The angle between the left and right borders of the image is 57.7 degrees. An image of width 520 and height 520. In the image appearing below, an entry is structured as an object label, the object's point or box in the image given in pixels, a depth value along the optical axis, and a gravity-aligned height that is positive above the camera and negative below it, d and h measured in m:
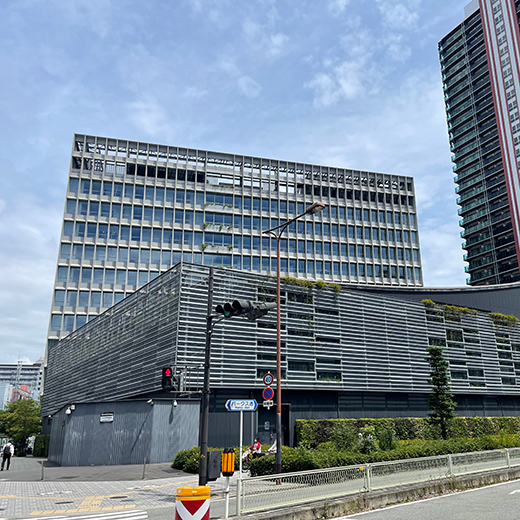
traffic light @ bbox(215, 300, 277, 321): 13.30 +2.81
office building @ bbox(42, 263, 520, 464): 28.39 +3.85
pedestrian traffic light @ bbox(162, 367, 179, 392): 14.55 +0.93
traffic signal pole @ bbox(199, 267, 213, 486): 12.92 -0.05
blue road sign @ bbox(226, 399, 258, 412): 14.12 +0.16
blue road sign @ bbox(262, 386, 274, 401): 16.32 +0.55
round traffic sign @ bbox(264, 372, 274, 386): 16.70 +1.06
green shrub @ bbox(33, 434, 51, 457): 46.44 -3.43
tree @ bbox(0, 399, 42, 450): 75.50 -1.57
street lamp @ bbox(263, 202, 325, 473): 16.48 +0.49
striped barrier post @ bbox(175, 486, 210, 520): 8.05 -1.53
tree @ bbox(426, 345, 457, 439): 31.50 +0.86
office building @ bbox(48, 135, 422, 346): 67.69 +28.16
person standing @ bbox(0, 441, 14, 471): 27.34 -2.28
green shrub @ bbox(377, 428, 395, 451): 22.58 -1.47
